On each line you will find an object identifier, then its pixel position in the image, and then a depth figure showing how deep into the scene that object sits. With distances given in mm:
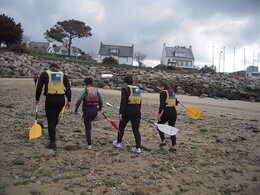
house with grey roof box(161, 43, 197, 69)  68725
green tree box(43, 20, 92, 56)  51906
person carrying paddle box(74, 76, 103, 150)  6012
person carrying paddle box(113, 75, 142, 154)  6023
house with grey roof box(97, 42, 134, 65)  65000
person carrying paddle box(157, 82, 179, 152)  6531
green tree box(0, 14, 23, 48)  33094
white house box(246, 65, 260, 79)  69625
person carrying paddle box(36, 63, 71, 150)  5680
